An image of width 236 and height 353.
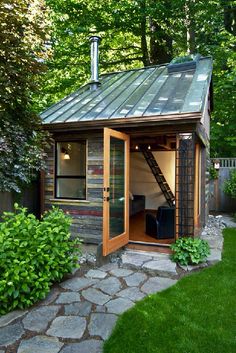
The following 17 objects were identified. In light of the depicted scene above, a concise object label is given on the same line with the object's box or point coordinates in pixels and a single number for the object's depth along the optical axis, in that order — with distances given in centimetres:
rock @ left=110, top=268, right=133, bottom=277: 445
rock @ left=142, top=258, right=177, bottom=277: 444
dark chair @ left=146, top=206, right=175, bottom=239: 562
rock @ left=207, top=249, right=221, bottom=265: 479
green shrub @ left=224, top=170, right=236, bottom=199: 898
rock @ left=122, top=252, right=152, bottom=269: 477
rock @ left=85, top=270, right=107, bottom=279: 433
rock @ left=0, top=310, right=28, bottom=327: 307
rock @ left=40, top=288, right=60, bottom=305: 351
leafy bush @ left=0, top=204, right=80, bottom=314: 323
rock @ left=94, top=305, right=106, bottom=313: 330
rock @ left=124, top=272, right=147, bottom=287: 409
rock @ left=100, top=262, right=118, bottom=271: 467
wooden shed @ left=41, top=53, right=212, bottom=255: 486
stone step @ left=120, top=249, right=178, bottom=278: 446
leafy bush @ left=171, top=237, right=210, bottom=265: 466
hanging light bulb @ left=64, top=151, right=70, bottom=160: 584
